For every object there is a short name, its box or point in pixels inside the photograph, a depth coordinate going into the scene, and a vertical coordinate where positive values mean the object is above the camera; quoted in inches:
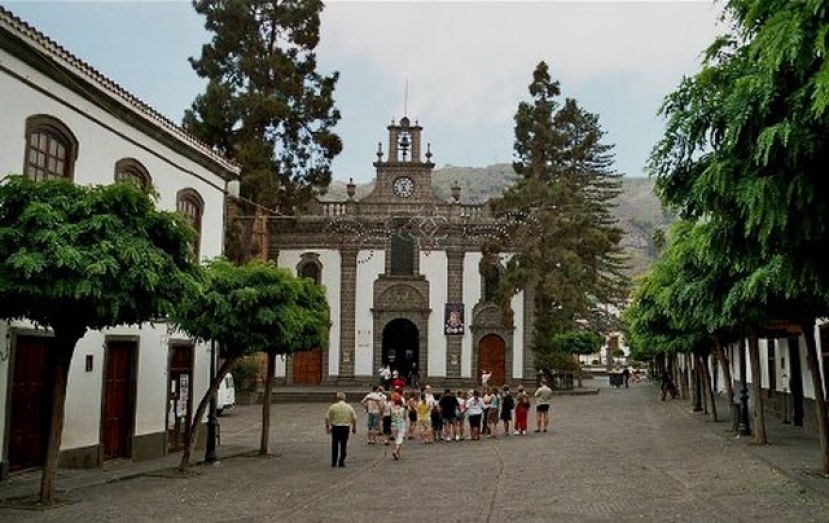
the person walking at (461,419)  915.3 -44.8
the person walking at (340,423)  644.1 -35.5
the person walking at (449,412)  898.7 -36.7
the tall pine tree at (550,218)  1600.6 +306.7
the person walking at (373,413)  866.1 -37.1
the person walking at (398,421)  721.6 -39.1
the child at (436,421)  904.3 -46.8
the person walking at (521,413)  954.7 -39.5
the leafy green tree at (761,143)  213.3 +68.5
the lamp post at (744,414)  816.3 -33.4
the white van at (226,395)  1152.1 -27.4
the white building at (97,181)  509.7 +131.8
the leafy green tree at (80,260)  399.5 +55.7
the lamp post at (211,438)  661.9 -48.9
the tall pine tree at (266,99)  1360.7 +461.2
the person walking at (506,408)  949.8 -33.8
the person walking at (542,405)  971.3 -31.7
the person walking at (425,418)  899.4 -43.6
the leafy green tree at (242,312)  604.7 +45.9
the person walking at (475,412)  905.5 -36.8
